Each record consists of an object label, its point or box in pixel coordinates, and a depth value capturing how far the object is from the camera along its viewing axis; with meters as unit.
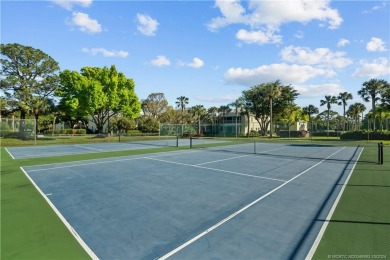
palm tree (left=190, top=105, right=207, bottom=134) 83.75
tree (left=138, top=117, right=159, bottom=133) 64.44
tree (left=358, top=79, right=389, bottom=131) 50.59
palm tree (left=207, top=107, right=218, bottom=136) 84.94
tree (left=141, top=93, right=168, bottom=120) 81.99
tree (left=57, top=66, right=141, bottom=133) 47.59
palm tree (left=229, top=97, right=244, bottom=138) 72.96
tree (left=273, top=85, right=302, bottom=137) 67.69
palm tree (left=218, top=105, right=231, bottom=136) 81.88
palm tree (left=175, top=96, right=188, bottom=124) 87.22
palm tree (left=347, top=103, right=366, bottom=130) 85.16
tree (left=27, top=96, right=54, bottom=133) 45.59
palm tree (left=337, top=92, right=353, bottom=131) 78.68
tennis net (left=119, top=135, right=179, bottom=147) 42.69
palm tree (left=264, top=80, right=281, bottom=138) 64.06
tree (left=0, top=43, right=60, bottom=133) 43.98
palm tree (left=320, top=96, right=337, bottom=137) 82.22
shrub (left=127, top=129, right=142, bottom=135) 61.64
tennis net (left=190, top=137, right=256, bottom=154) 25.16
